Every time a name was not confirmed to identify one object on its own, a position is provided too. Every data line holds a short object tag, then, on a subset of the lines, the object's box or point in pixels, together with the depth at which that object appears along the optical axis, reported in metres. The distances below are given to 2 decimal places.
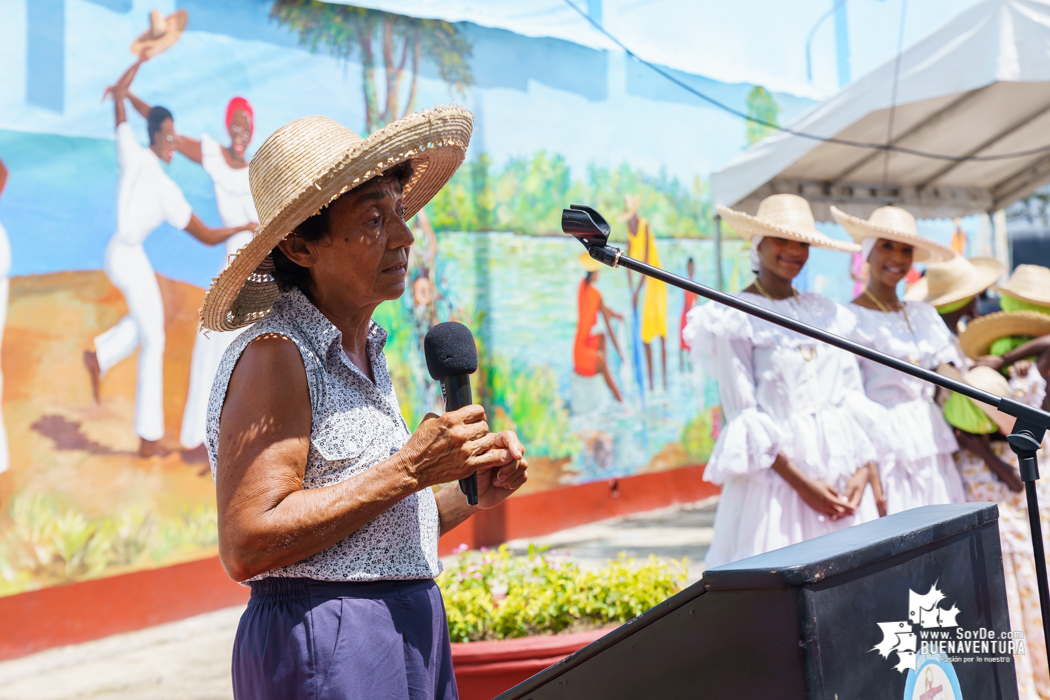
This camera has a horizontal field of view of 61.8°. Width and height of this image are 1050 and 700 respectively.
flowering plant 3.29
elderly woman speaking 1.55
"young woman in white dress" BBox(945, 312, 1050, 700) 3.93
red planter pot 3.06
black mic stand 1.76
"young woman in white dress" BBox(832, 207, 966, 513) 4.03
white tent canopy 5.99
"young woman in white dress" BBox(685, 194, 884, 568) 3.53
